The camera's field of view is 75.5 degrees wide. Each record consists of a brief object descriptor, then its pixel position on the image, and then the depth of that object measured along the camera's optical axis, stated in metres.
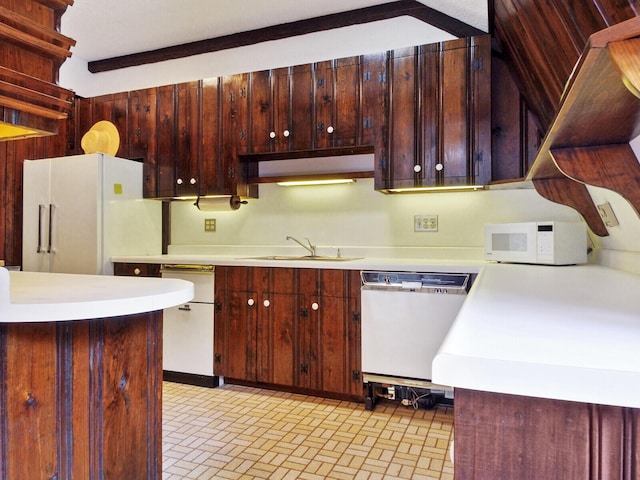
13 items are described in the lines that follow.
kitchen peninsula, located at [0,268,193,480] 1.09
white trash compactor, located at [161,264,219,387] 3.00
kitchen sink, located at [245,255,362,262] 3.16
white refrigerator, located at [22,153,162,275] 3.26
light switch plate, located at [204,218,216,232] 3.65
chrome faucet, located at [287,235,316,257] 3.29
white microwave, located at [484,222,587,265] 2.24
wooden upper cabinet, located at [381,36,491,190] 2.62
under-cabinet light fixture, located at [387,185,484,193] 2.71
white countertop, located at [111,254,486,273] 2.48
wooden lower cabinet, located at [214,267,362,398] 2.67
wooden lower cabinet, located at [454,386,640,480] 0.50
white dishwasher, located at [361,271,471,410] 2.47
